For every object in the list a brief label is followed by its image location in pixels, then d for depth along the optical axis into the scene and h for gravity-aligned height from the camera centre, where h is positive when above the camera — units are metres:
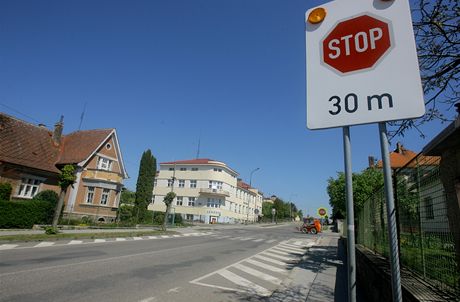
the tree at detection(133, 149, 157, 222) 44.25 +6.51
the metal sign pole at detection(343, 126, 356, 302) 1.81 +0.12
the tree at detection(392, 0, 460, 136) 6.70 +4.30
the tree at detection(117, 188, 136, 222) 36.19 +1.39
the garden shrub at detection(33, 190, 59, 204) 26.39 +1.93
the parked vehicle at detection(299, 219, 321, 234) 43.31 +1.52
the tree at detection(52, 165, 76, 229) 21.03 +2.83
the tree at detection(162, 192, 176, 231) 32.25 +3.08
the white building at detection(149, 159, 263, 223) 59.91 +7.85
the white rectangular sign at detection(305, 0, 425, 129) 1.89 +1.11
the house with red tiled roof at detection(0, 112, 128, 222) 26.66 +5.40
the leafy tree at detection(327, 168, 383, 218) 20.84 +3.81
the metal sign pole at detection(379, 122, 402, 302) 1.69 +0.14
